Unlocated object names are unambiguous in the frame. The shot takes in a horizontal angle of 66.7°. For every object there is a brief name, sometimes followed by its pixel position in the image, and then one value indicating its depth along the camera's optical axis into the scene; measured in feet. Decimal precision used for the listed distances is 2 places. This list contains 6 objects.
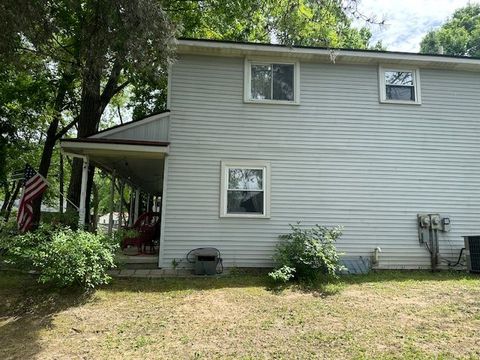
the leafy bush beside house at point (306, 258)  24.22
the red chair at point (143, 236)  31.78
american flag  27.94
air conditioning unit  27.78
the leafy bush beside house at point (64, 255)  19.93
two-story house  28.27
